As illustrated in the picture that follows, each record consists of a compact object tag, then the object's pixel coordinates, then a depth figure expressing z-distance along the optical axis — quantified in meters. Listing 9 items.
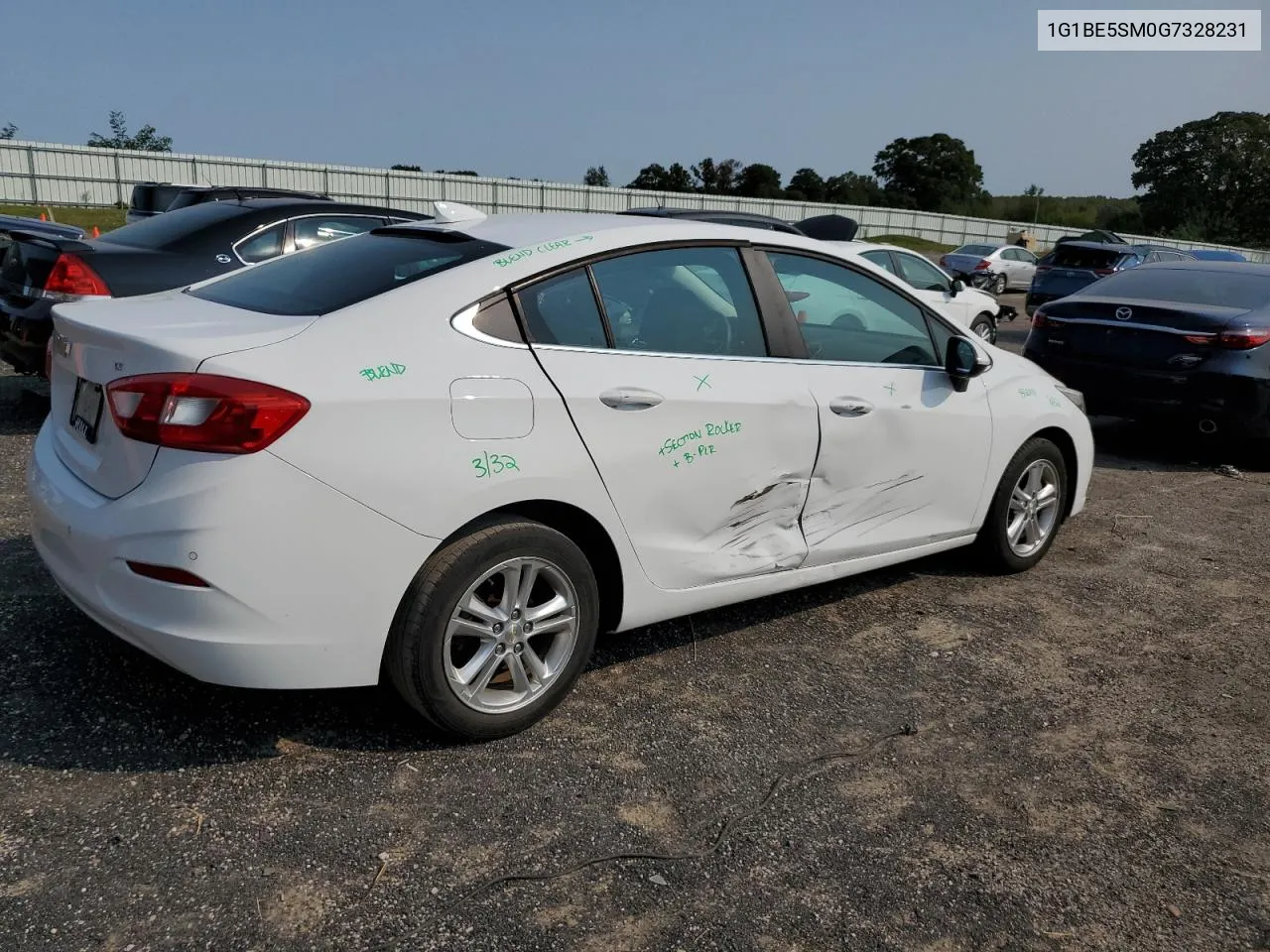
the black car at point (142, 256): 6.59
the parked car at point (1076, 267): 19.81
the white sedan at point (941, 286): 12.05
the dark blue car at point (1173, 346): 7.62
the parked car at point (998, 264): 26.61
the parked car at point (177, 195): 10.23
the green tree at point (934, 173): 91.25
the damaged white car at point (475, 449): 2.85
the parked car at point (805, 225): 10.36
